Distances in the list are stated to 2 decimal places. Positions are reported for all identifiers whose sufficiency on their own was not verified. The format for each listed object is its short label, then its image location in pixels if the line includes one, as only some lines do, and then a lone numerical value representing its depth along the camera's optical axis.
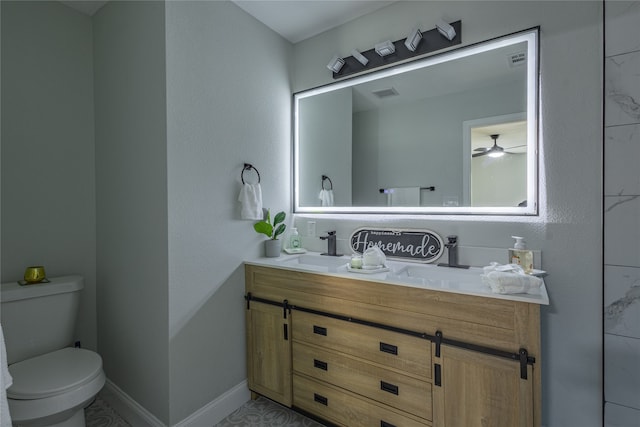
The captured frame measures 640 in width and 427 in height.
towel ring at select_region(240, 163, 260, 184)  1.90
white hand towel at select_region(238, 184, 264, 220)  1.83
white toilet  1.28
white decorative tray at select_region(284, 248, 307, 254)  2.12
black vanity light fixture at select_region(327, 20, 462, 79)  1.63
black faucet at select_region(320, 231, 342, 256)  2.03
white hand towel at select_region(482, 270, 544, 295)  1.10
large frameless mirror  1.52
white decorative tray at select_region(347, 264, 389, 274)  1.49
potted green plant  1.95
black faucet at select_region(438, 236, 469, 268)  1.63
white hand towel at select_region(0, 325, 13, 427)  0.92
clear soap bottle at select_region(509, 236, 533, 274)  1.37
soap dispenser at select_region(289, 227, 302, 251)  2.17
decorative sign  1.72
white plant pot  1.98
